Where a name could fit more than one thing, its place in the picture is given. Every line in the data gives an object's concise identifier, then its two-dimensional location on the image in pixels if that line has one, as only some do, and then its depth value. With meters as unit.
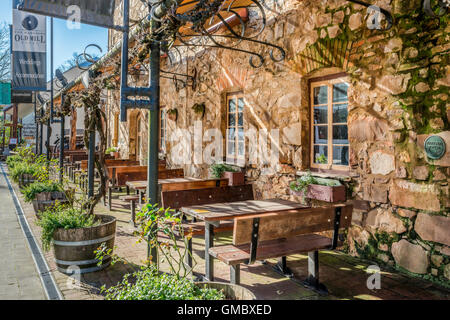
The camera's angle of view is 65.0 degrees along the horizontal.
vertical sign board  9.91
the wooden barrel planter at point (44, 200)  5.64
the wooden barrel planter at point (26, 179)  8.34
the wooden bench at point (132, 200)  5.85
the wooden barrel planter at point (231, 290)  1.95
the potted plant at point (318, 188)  4.39
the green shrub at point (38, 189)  5.78
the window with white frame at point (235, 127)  6.73
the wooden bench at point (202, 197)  4.17
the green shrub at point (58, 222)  3.65
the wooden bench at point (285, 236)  3.02
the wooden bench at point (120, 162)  9.51
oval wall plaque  3.46
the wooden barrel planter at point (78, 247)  3.58
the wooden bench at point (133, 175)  6.96
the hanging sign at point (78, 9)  3.13
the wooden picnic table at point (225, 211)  3.50
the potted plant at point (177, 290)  1.89
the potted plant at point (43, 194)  5.66
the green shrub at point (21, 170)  8.40
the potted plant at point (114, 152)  13.07
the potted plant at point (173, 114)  8.97
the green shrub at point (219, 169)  6.41
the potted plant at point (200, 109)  7.68
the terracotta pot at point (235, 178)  6.05
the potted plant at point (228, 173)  6.07
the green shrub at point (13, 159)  10.47
